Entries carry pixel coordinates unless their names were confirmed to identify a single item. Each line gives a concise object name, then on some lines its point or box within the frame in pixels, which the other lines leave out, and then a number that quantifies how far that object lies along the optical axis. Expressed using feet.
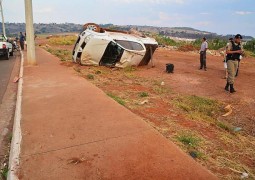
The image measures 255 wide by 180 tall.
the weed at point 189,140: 11.48
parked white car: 41.54
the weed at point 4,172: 9.30
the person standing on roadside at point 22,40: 59.40
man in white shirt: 34.15
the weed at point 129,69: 32.62
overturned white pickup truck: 32.02
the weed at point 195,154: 10.44
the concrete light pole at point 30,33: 31.16
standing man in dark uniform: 22.05
